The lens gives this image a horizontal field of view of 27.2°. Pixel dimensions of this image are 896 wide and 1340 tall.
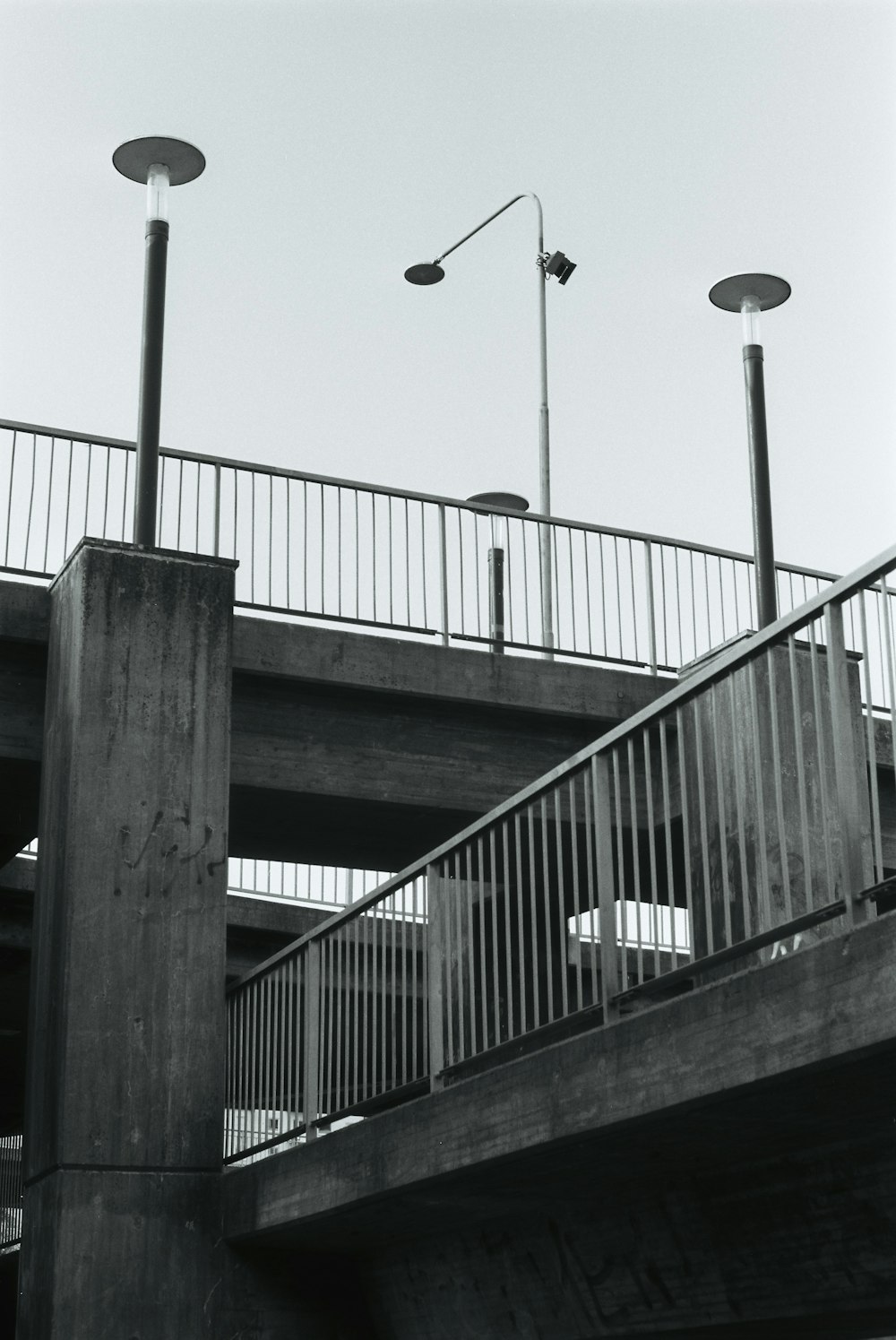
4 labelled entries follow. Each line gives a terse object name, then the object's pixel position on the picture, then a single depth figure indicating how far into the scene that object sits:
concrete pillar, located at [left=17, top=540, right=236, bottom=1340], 13.21
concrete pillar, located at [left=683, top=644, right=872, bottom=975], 7.21
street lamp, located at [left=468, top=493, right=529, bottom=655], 25.55
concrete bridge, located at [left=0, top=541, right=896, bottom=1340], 8.05
